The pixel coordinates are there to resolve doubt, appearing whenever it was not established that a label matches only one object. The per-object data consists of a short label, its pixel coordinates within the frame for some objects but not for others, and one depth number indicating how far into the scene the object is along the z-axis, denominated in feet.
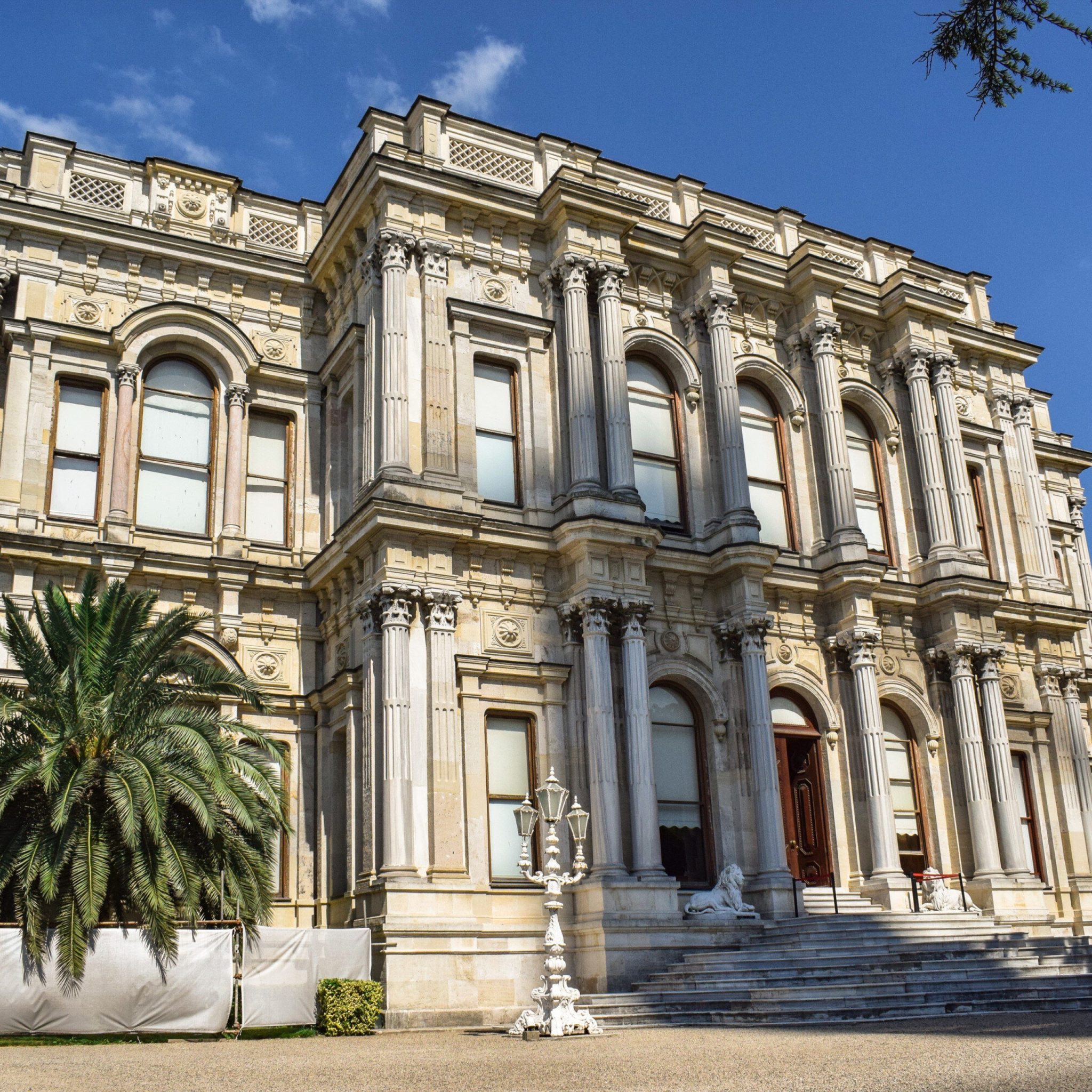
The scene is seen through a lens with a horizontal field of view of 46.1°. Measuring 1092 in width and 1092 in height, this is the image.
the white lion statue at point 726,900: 67.21
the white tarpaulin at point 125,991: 51.90
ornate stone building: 65.00
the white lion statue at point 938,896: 73.20
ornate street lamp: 50.34
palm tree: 52.85
